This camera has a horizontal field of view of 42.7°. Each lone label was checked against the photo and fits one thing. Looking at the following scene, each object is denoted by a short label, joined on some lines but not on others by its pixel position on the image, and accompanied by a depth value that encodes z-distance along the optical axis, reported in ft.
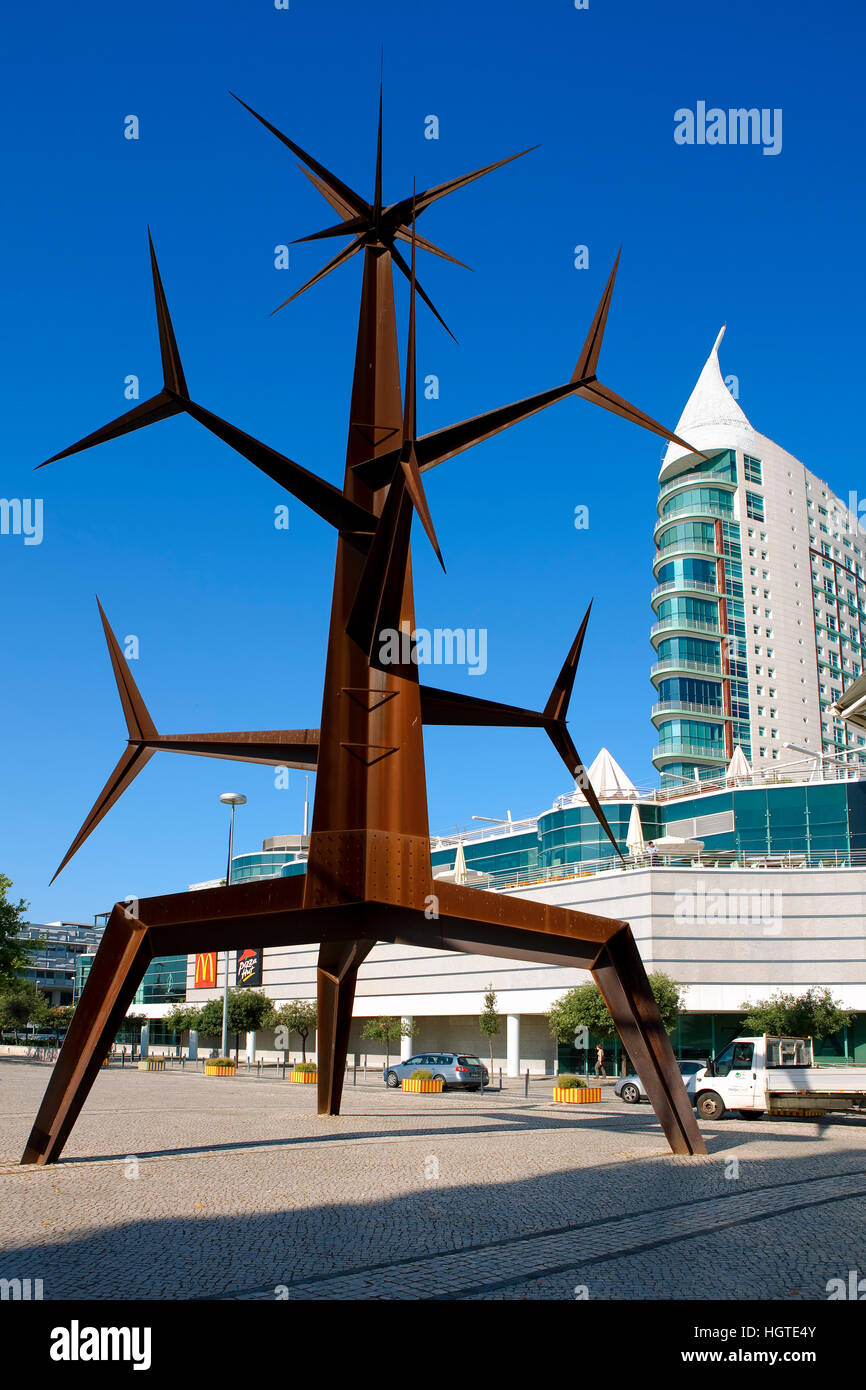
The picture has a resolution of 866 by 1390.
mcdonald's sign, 268.00
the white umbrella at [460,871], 207.00
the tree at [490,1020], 186.60
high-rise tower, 354.13
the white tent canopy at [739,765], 243.99
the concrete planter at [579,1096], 115.96
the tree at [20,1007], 280.51
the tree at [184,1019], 249.55
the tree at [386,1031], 207.21
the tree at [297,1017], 216.95
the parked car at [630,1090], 120.37
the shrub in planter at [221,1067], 171.01
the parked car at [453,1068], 139.54
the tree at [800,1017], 155.53
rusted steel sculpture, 49.24
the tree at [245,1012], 225.76
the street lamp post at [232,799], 165.99
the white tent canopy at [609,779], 236.02
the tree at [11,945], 185.98
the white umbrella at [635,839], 191.11
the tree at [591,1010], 152.87
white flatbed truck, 86.28
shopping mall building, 172.45
